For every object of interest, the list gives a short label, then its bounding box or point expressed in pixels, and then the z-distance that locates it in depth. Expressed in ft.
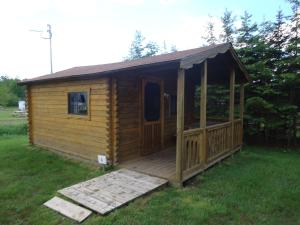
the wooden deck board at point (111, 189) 12.22
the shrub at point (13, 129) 40.75
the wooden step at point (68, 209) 11.12
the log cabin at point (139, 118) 16.19
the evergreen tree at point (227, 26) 35.55
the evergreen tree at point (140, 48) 77.46
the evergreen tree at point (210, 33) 38.40
